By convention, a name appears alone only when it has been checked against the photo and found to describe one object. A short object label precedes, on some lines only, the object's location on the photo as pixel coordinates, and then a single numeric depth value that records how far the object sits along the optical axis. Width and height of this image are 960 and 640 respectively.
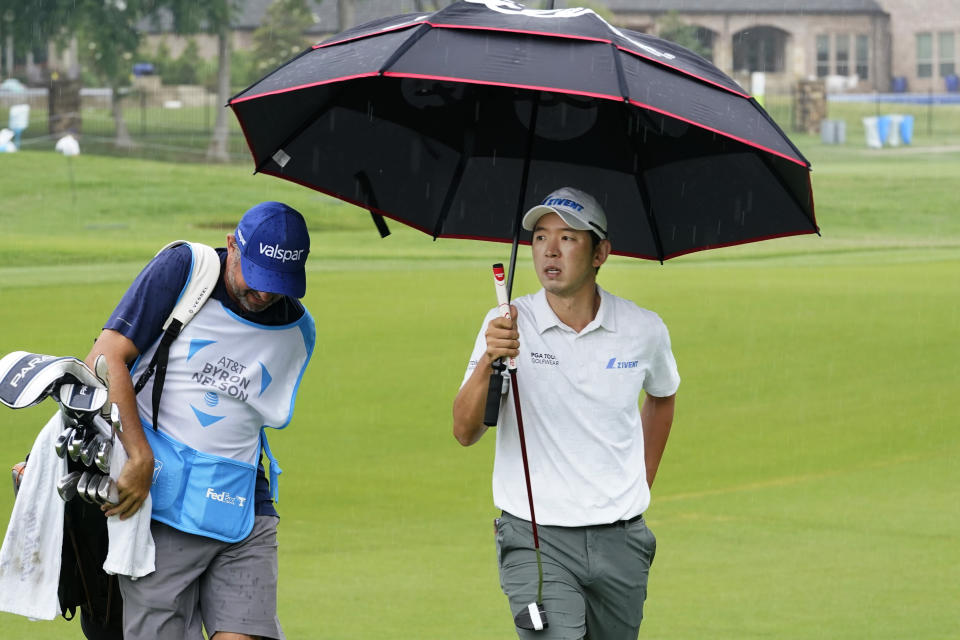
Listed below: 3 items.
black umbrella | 10.05
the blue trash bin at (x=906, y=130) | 98.79
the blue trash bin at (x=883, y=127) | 98.37
